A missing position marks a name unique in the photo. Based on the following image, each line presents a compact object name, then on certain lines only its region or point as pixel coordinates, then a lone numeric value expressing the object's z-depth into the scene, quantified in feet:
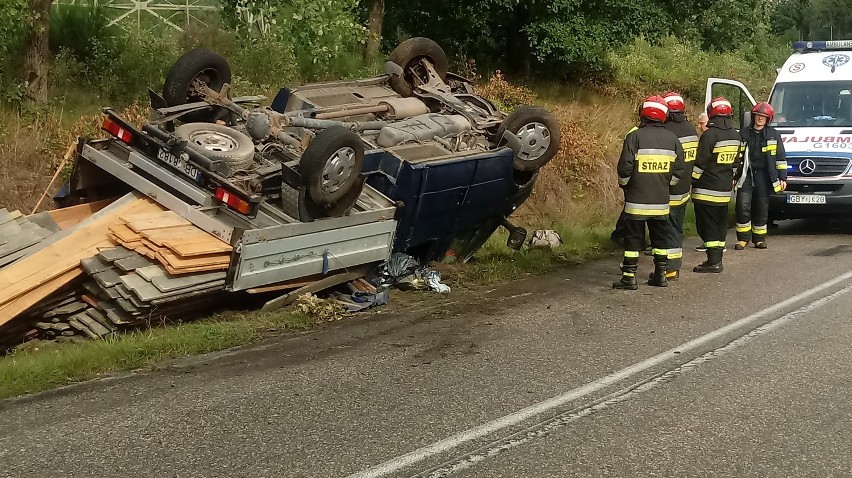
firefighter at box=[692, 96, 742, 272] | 32.91
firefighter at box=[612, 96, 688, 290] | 28.96
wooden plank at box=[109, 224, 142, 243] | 21.94
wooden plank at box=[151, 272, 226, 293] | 21.11
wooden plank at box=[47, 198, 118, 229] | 24.90
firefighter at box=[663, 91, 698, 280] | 31.50
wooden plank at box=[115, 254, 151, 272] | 21.17
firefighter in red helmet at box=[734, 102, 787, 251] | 37.78
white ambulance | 40.19
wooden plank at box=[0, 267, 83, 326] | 20.42
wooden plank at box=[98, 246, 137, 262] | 21.34
